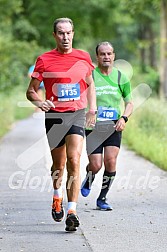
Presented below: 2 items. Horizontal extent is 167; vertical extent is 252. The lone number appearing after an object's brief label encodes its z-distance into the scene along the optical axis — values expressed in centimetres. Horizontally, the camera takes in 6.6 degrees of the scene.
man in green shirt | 1653
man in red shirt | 1415
